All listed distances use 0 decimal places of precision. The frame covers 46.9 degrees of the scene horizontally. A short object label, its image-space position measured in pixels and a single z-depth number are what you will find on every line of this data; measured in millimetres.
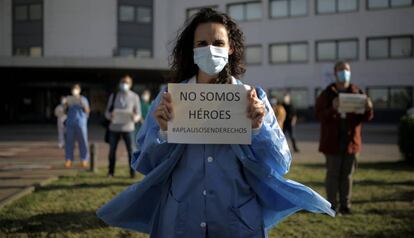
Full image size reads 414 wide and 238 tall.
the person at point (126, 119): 9695
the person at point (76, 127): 11281
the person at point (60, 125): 14758
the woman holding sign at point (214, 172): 2586
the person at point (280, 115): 8297
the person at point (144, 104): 11169
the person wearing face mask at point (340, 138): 6414
